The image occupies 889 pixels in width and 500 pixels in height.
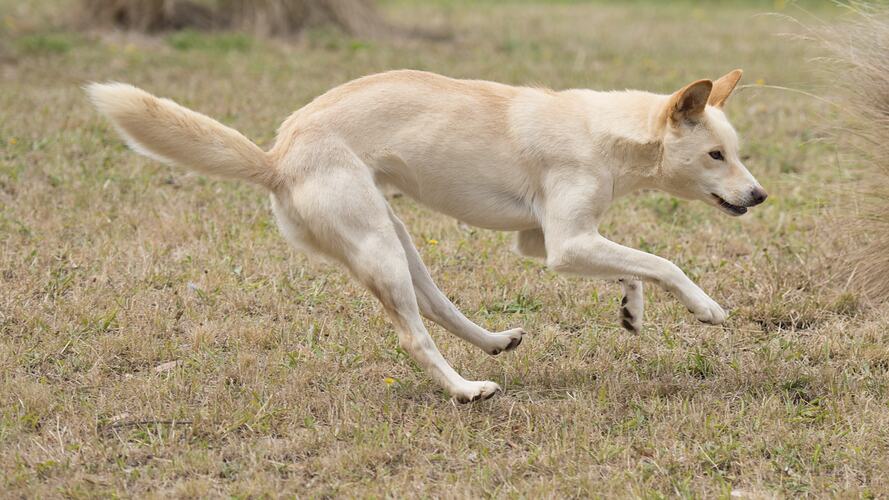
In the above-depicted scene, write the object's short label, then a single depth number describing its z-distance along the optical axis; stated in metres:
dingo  8.98
